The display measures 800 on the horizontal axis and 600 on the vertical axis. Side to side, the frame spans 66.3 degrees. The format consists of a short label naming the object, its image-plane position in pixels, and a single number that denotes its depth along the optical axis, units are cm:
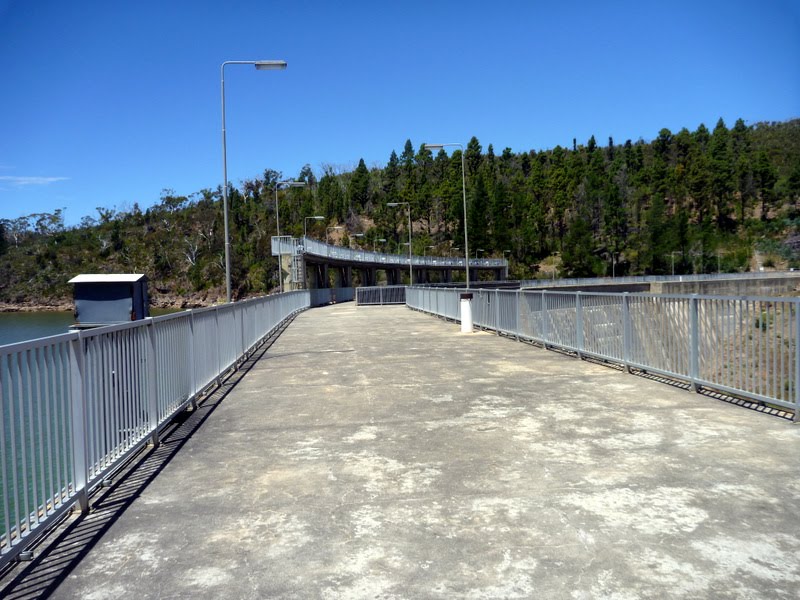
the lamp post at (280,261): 4900
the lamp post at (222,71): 1730
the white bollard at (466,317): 2016
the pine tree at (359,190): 17388
